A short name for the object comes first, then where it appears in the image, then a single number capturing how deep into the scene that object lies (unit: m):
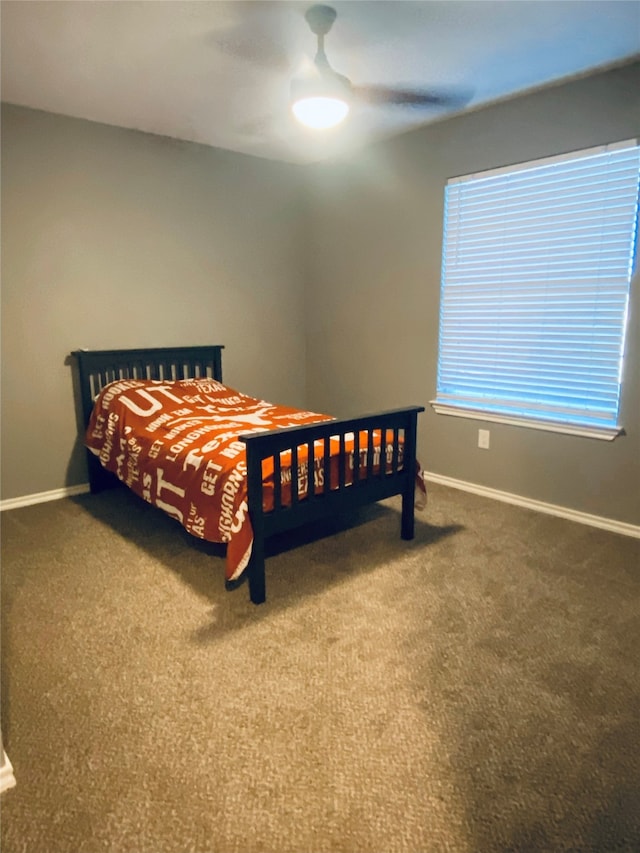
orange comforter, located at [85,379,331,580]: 2.19
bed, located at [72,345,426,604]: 2.13
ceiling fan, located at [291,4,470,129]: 2.06
